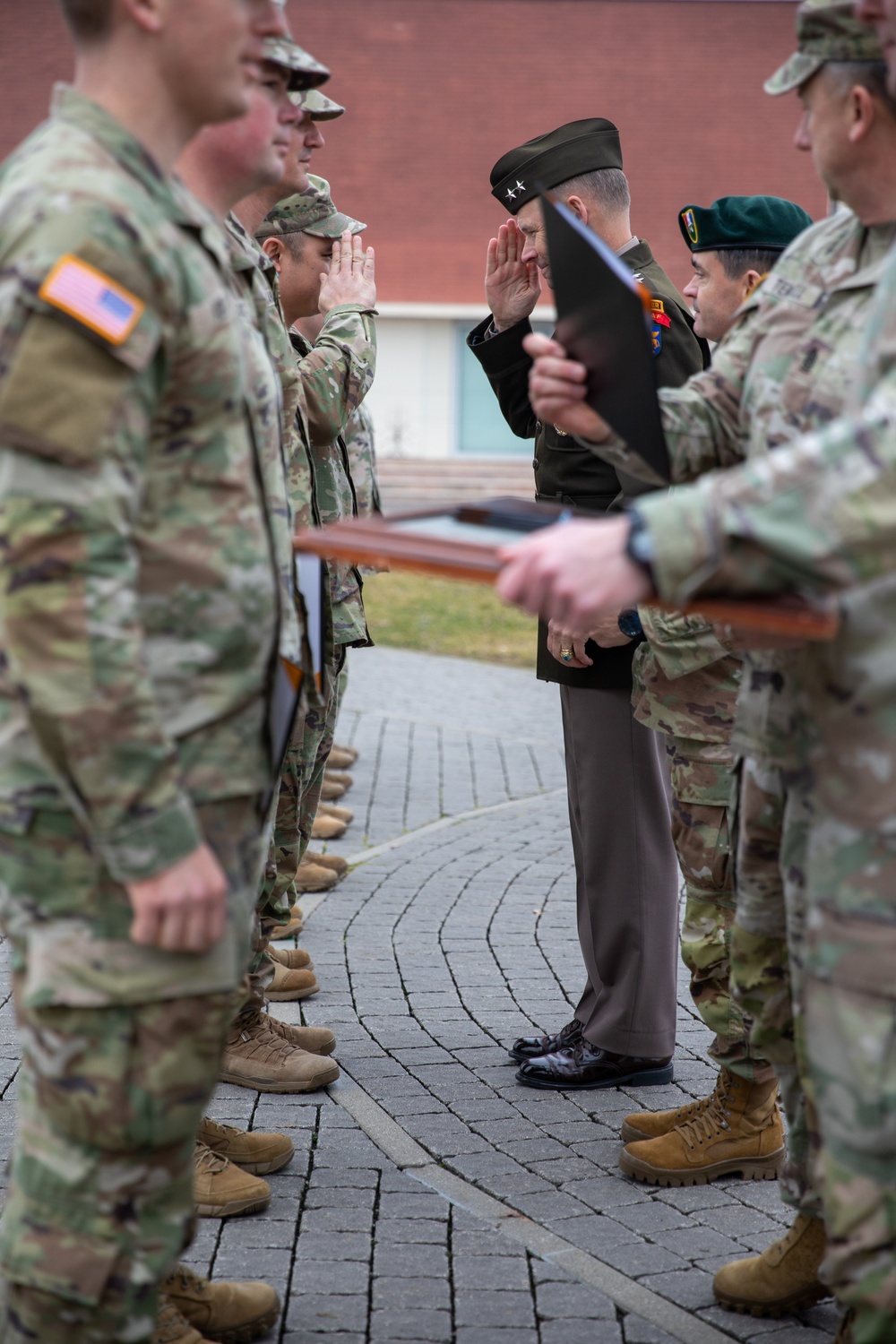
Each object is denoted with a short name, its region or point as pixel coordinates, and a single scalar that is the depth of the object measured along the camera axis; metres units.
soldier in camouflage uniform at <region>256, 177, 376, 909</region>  4.74
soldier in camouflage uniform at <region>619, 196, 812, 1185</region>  3.91
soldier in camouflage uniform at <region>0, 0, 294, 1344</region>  2.04
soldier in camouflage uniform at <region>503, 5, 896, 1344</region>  1.96
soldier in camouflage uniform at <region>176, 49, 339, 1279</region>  2.54
